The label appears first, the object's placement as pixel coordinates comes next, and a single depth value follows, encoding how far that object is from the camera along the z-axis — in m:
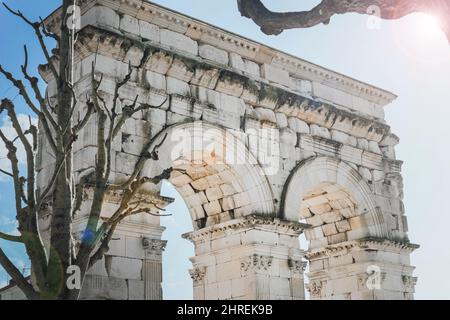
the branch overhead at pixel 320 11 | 5.34
